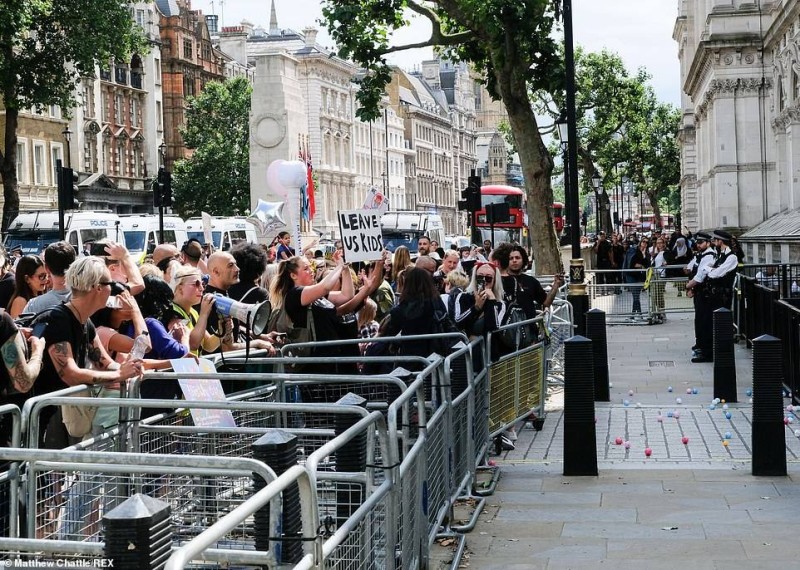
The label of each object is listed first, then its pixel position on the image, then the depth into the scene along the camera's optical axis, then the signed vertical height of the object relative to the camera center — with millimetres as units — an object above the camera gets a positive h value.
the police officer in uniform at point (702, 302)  18953 -842
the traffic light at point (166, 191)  35344 +1821
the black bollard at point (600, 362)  14688 -1278
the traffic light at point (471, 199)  31938 +1233
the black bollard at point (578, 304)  19500 -843
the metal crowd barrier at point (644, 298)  28578 -1174
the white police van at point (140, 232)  42250 +893
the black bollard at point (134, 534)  3096 -639
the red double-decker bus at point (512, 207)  64062 +2045
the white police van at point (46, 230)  38969 +973
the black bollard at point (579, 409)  9906 -1209
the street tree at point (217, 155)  87375 +6753
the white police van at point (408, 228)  48062 +879
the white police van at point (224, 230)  46906 +976
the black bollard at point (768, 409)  9586 -1224
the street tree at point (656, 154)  88894 +6216
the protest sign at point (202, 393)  6449 -676
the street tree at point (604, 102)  75688 +8248
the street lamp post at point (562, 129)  25881 +2344
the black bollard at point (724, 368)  13883 -1331
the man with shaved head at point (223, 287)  8914 -206
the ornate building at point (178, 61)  93250 +14089
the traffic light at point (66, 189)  29422 +1619
